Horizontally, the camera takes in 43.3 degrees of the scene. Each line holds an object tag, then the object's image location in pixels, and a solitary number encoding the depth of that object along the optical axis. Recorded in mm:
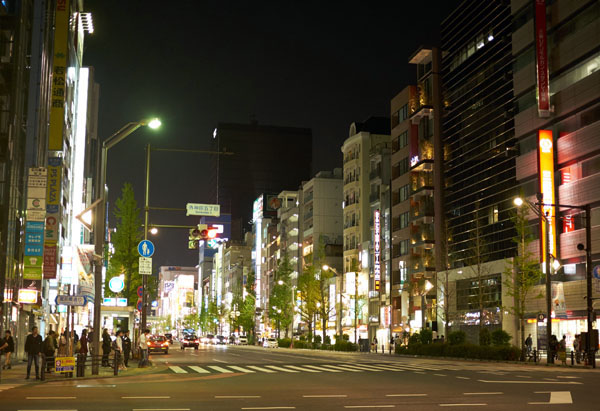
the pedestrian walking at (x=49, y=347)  29812
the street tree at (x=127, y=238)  63938
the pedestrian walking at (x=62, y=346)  31297
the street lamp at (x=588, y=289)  39344
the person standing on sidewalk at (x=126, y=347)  35438
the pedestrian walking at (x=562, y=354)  40938
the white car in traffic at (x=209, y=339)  132538
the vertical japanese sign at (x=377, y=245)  88750
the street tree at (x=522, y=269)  50812
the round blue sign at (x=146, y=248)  36688
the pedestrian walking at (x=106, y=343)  35959
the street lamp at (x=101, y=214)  27656
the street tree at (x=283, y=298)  105500
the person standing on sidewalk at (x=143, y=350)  34281
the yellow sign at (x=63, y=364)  27328
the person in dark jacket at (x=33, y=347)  27703
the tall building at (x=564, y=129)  54188
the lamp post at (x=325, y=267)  80800
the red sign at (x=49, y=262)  46750
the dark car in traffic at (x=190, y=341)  76188
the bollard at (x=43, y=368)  26108
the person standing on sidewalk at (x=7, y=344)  28731
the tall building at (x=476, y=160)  64125
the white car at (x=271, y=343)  100994
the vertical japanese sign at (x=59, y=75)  51594
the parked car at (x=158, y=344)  59781
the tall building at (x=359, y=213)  96938
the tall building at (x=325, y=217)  116938
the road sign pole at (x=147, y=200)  40312
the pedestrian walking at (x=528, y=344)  52094
